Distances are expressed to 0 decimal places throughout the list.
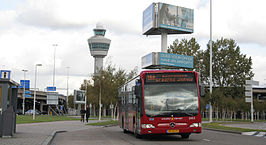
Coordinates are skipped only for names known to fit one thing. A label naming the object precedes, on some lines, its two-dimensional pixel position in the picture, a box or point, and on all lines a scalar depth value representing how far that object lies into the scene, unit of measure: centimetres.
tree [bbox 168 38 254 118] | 8400
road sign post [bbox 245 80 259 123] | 3817
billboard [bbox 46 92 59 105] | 6044
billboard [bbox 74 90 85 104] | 7838
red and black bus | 1802
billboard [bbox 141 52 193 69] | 8475
